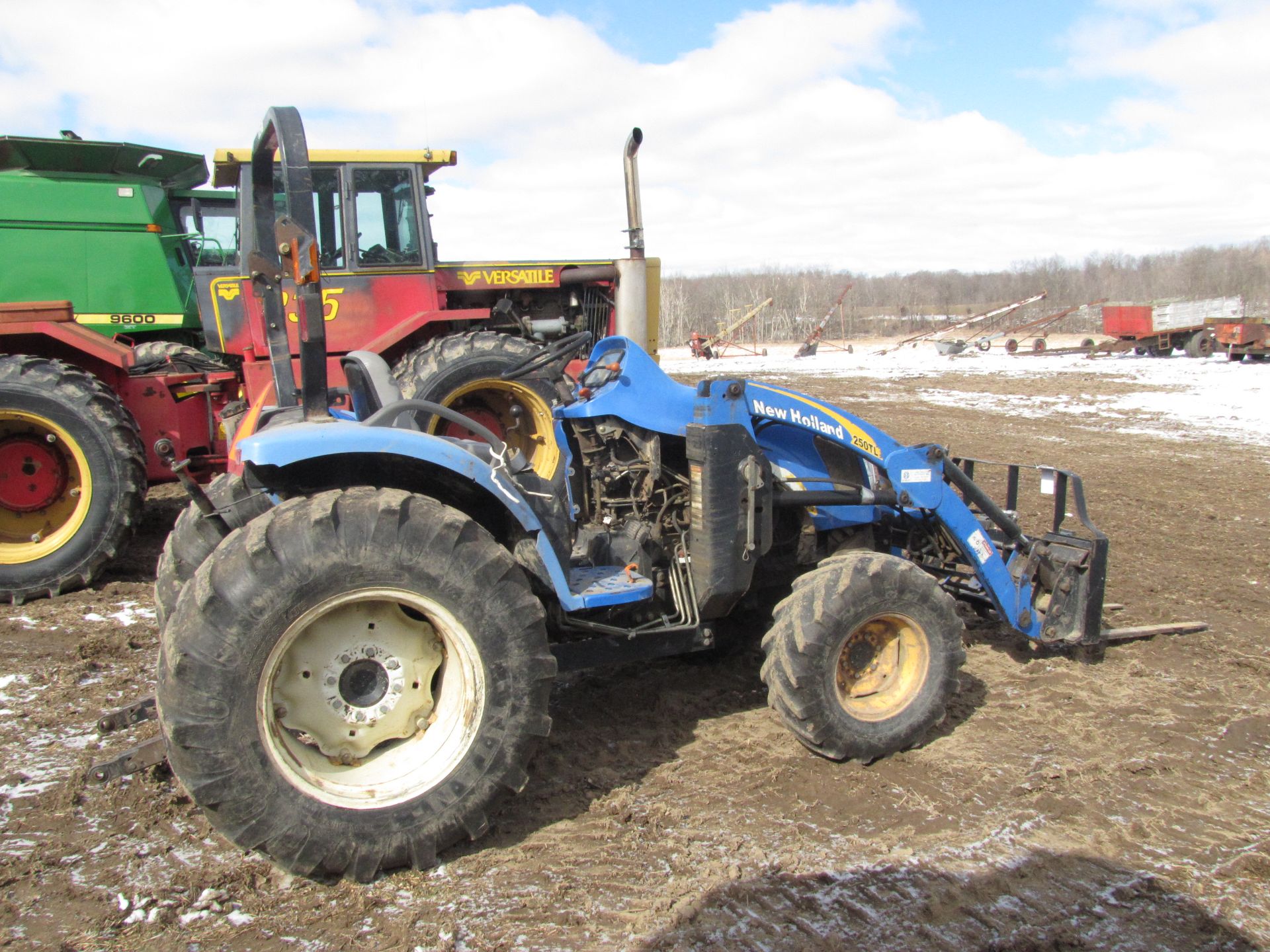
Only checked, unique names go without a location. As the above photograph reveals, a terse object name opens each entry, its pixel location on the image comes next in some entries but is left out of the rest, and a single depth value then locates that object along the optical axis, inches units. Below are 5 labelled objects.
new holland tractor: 102.3
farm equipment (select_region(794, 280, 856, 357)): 1359.5
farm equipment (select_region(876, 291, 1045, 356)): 1256.2
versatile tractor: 227.8
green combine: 286.8
